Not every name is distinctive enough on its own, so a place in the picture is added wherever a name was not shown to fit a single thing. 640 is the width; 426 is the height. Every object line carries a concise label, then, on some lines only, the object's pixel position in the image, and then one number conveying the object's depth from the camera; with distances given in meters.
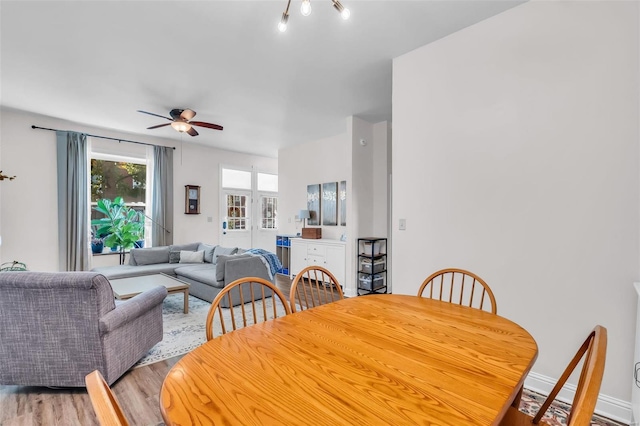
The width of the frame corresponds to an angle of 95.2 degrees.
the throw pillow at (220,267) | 3.77
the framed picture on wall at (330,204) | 5.46
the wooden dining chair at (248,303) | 1.22
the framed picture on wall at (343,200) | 5.31
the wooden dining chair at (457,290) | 2.26
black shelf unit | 4.27
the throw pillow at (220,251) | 4.85
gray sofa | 3.81
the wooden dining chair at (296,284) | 1.50
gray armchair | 1.90
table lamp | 5.78
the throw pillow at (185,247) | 5.33
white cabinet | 4.80
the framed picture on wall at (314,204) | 5.79
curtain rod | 4.54
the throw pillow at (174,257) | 5.20
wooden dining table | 0.68
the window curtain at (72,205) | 4.68
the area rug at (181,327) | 2.62
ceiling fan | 3.90
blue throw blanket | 4.24
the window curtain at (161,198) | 5.70
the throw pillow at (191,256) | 5.13
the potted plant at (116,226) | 5.08
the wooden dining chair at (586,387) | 0.54
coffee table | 3.25
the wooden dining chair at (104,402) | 0.49
